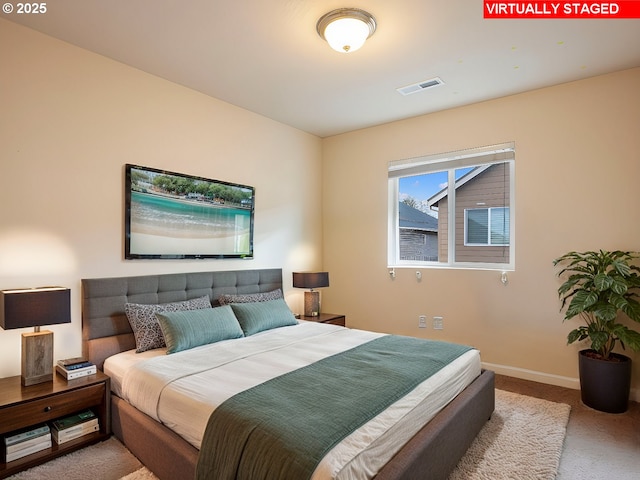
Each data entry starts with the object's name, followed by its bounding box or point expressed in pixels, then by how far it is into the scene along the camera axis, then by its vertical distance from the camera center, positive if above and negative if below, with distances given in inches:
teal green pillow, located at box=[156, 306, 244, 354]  104.7 -26.7
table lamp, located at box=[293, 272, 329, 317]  167.2 -20.2
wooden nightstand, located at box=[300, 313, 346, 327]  161.0 -35.6
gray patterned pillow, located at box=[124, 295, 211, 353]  107.6 -25.6
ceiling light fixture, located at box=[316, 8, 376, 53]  91.2 +56.8
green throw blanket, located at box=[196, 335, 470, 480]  56.5 -31.8
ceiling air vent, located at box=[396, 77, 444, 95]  130.1 +59.4
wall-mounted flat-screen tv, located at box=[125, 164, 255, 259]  120.2 +9.9
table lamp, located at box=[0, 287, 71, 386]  83.3 -18.5
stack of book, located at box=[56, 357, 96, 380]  93.7 -34.1
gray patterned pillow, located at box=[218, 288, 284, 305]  137.3 -22.3
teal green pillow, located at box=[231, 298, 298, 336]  125.6 -27.3
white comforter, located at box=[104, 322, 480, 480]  60.2 -33.3
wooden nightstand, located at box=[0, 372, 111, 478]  79.9 -39.8
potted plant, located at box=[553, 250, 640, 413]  106.9 -26.1
